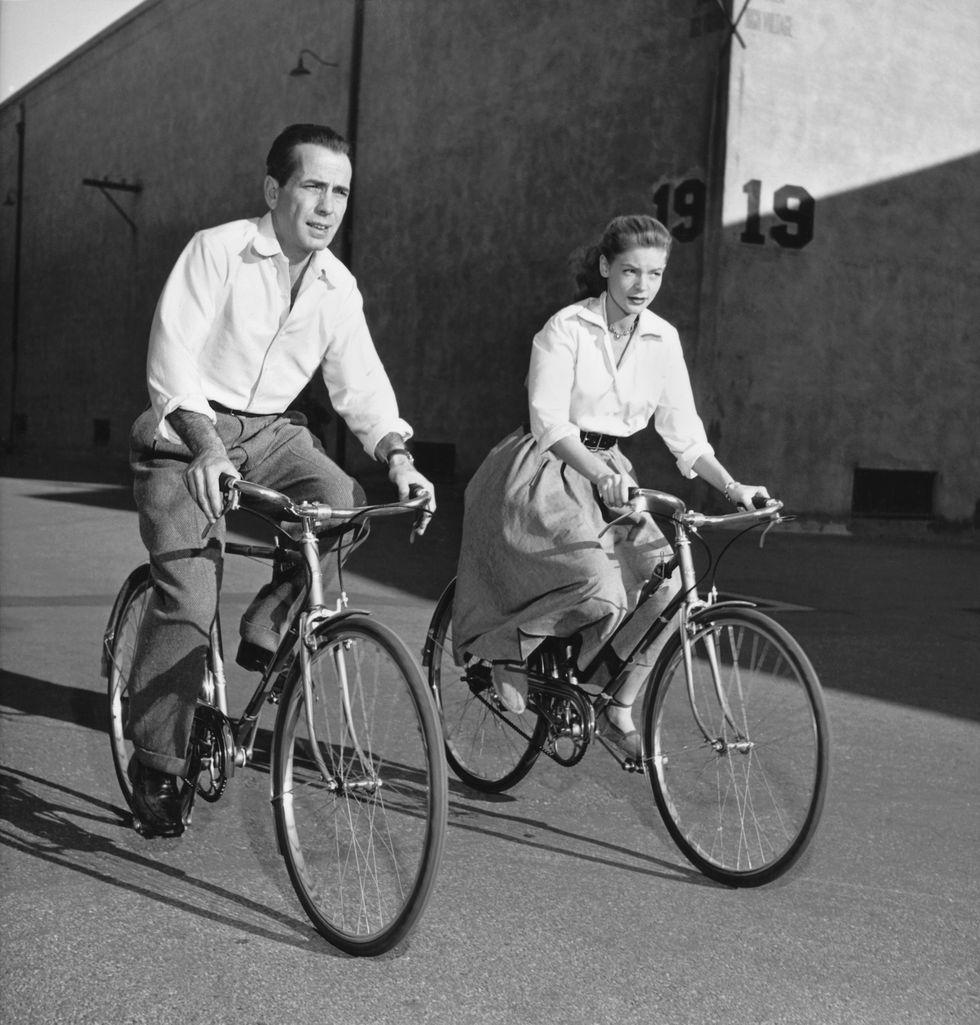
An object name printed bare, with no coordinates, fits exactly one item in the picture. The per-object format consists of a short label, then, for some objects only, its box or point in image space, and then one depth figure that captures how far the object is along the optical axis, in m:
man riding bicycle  3.74
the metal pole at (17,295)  41.62
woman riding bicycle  4.32
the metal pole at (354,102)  23.58
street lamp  24.45
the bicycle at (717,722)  3.68
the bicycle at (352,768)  3.09
